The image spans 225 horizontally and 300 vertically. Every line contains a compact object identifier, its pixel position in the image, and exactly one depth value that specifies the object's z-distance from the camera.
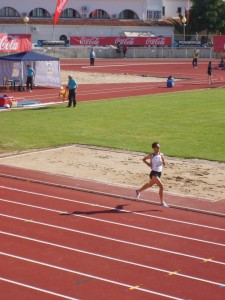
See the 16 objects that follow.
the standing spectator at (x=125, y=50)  79.16
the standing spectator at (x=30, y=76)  43.34
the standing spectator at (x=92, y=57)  64.71
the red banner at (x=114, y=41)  80.69
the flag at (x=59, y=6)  53.16
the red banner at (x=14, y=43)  47.66
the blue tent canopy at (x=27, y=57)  43.72
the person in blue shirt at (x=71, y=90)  35.41
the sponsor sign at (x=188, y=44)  83.25
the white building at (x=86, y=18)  86.75
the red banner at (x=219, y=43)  75.44
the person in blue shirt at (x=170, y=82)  47.75
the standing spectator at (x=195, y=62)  64.81
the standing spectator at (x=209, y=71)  49.06
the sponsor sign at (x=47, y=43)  77.62
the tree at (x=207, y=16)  91.25
